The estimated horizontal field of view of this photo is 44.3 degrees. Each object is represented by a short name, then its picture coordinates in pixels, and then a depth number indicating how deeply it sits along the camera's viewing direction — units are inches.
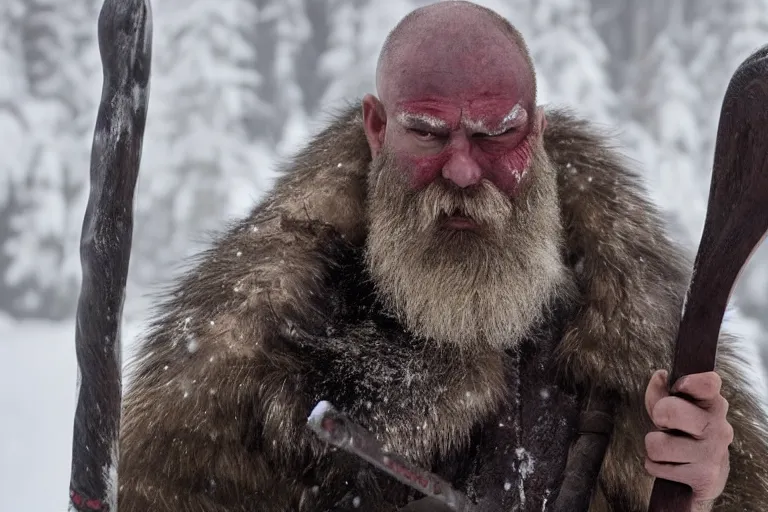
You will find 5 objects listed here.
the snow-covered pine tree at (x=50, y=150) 451.8
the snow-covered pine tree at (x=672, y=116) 495.8
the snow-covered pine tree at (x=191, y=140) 468.1
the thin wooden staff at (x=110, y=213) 58.7
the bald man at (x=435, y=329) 81.1
